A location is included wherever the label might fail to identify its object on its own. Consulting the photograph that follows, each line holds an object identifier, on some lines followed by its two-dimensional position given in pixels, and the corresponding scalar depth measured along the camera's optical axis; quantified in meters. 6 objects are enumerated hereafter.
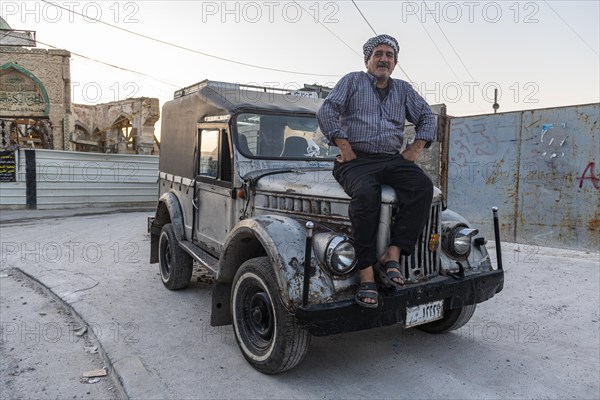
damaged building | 18.00
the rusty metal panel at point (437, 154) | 8.59
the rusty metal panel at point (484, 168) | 7.69
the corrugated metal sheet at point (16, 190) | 13.64
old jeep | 2.98
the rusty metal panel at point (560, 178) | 6.73
